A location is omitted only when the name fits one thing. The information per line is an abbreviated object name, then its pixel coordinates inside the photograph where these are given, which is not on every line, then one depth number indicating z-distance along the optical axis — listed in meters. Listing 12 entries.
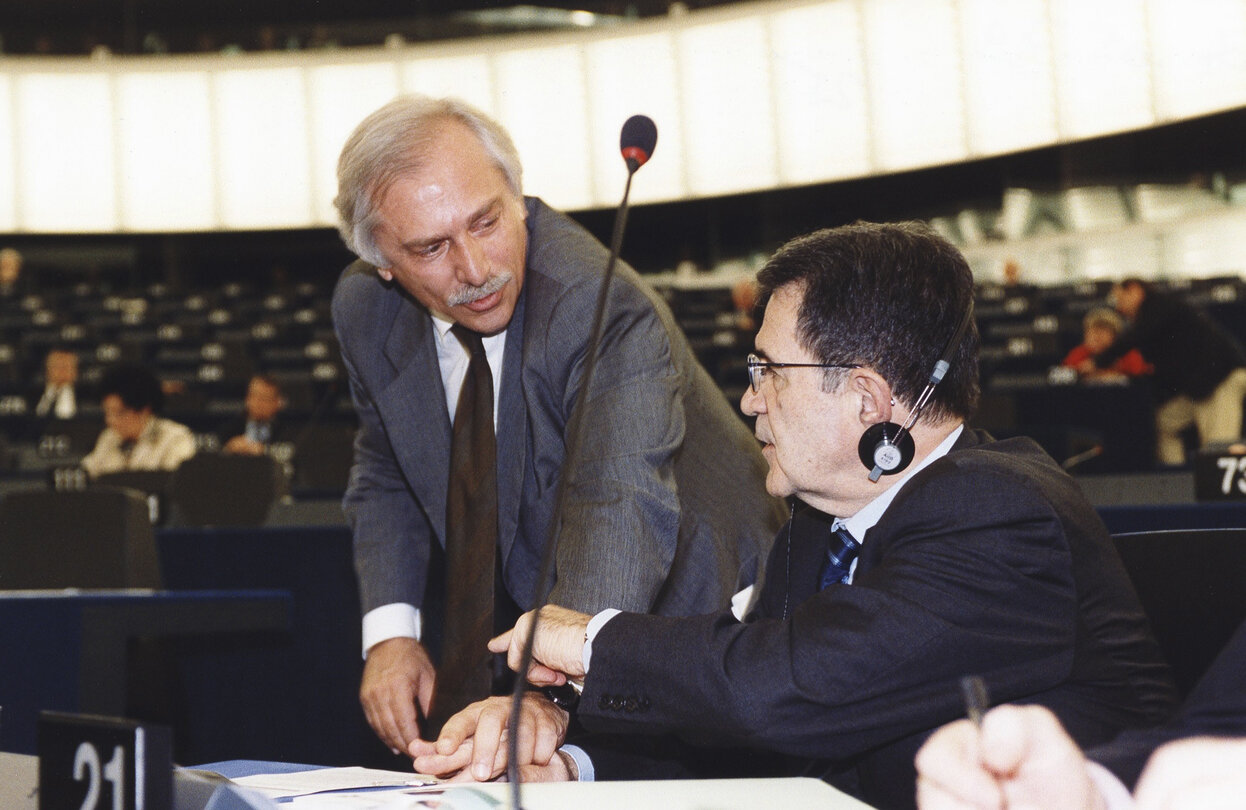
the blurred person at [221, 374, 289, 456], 6.11
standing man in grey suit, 1.51
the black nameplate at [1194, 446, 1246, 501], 2.85
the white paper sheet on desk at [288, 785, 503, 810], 0.89
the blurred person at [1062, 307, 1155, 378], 6.26
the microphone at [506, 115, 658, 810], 0.83
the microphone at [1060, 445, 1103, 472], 4.07
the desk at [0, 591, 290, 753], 2.13
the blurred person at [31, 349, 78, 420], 7.20
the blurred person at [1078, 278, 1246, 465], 5.80
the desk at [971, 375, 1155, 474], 4.91
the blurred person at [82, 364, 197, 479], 5.27
